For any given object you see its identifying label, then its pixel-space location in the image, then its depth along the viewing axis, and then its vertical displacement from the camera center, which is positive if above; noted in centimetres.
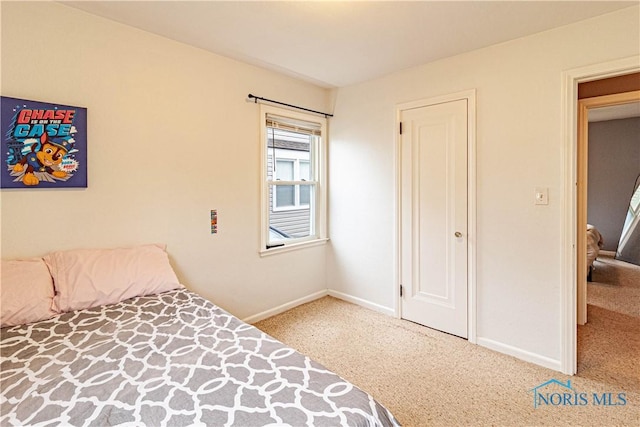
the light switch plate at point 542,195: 231 +10
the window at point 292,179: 318 +33
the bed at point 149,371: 103 -63
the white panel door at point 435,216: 276 -6
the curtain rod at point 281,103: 296 +107
